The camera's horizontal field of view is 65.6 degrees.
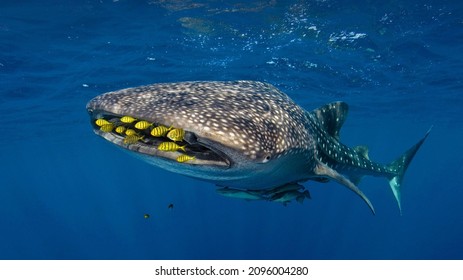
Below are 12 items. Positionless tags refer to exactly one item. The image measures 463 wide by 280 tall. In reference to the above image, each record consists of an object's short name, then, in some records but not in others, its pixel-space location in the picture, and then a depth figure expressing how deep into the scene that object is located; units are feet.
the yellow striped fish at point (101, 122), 11.79
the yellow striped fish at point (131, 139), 11.21
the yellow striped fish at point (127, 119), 10.83
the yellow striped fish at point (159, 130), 10.33
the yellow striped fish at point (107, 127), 11.84
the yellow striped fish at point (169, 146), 10.51
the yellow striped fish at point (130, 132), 11.49
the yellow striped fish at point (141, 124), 10.61
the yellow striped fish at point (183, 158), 10.58
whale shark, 10.40
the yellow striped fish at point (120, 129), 11.84
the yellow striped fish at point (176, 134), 9.94
